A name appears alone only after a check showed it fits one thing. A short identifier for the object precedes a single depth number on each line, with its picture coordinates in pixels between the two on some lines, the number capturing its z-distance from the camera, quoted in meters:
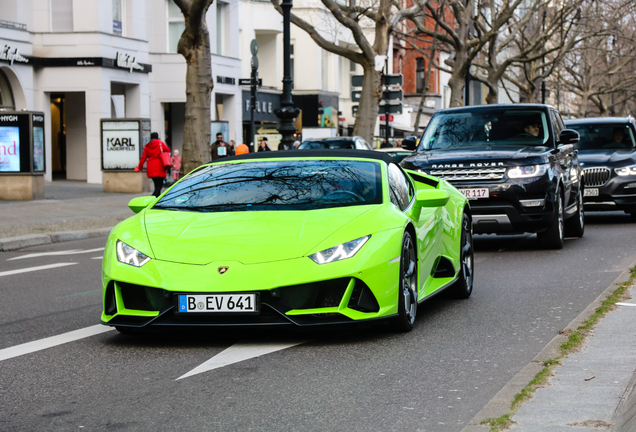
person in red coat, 26.12
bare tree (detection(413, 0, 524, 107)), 39.59
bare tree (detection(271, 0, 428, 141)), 31.84
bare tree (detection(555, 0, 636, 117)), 64.12
